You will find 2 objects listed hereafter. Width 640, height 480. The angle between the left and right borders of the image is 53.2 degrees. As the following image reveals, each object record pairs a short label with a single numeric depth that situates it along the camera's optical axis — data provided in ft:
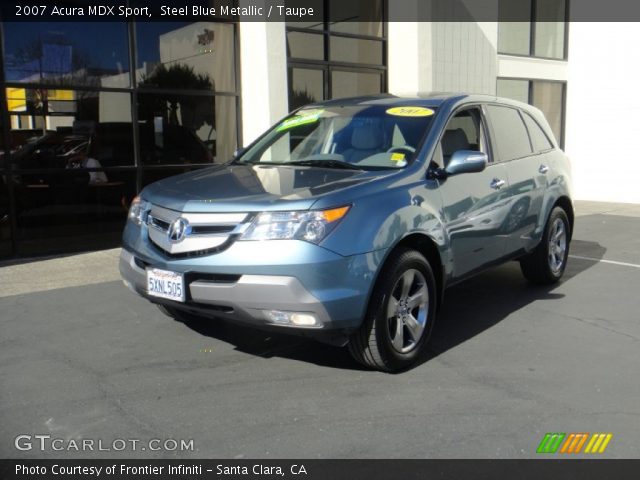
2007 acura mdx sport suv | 11.53
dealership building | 25.63
